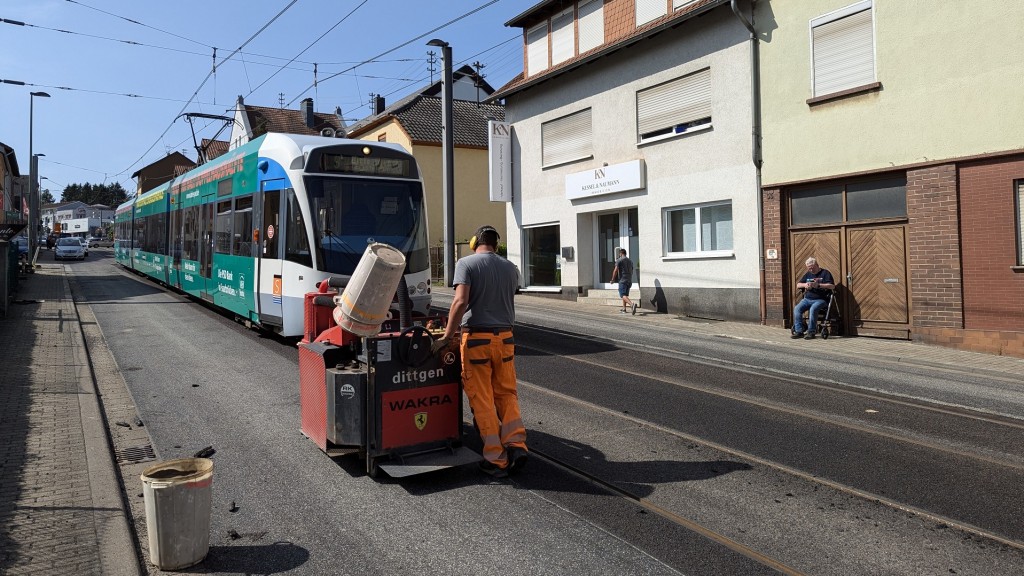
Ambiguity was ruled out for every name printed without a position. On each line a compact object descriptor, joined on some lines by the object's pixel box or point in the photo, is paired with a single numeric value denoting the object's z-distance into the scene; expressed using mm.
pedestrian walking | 17188
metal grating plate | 5566
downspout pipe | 14938
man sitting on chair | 13133
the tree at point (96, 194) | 143875
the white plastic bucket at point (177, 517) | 3662
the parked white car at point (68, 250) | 44781
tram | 10016
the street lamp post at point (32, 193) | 34812
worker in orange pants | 5254
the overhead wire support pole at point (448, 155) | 18906
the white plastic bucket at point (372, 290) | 4742
